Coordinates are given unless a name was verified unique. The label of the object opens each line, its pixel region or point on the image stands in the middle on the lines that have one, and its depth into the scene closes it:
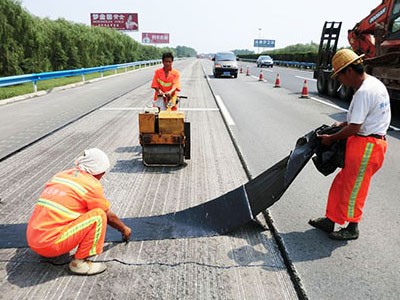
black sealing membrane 3.55
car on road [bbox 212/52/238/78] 24.73
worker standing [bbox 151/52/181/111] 6.43
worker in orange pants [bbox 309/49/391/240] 3.15
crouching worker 2.71
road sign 105.97
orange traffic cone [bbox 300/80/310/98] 14.55
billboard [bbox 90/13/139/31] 61.66
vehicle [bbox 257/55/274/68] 44.81
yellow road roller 5.36
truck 9.73
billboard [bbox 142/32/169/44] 99.62
